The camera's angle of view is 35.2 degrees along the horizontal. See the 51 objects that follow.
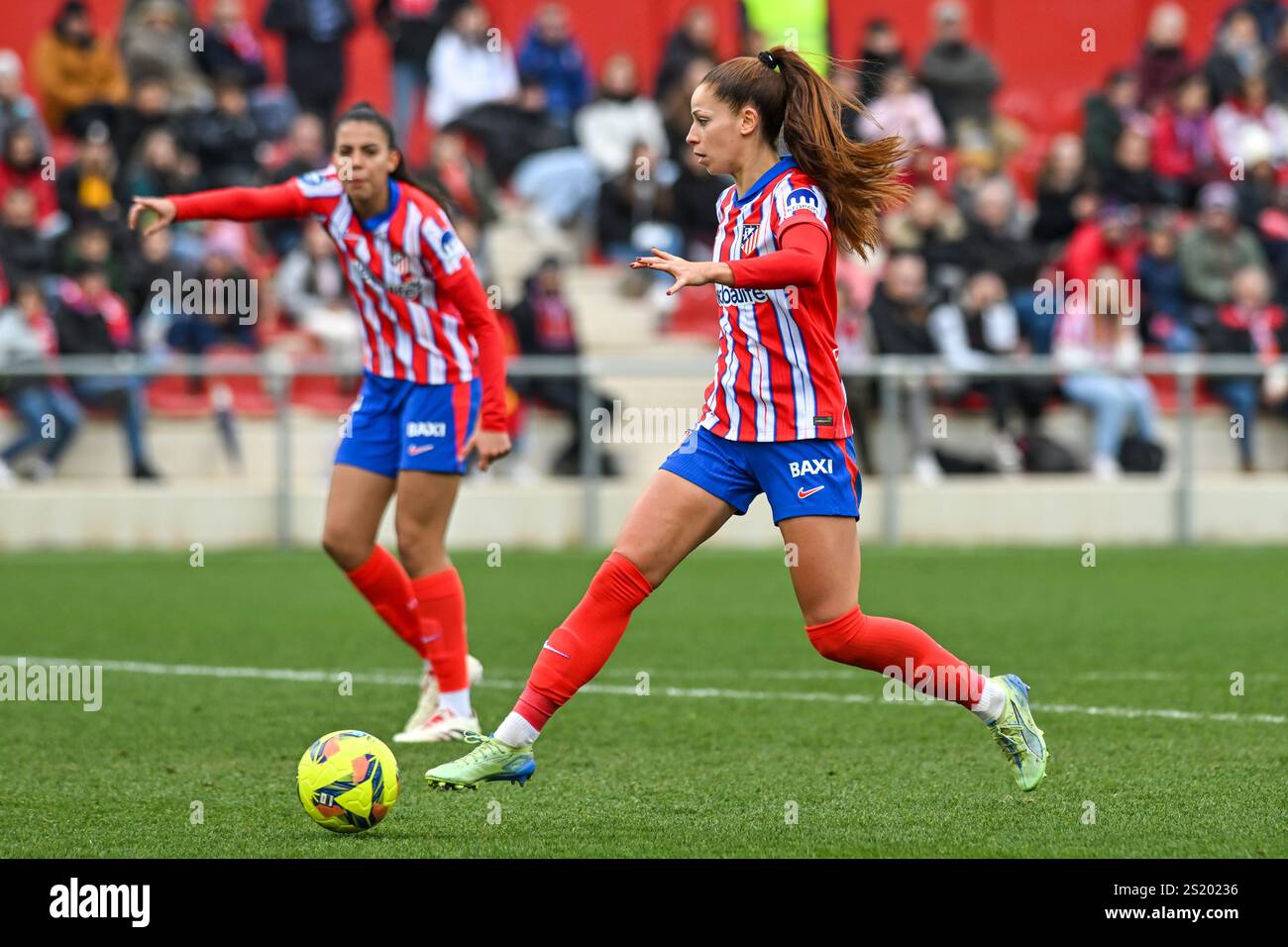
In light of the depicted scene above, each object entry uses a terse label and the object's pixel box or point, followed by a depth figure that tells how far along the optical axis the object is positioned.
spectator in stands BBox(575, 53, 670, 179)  18.56
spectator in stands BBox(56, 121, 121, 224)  17.04
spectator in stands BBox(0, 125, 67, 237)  17.36
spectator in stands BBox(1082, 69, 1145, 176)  19.55
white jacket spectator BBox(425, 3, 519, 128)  19.02
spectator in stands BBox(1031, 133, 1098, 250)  18.42
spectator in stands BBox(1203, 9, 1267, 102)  20.22
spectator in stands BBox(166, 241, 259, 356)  15.93
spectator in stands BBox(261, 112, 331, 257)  16.84
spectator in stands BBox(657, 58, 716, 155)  17.89
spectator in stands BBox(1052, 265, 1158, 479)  15.67
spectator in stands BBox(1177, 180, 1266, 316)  17.73
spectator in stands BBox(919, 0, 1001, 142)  19.88
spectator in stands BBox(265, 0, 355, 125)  19.39
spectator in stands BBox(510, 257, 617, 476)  16.36
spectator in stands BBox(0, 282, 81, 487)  14.97
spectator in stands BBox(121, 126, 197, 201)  16.95
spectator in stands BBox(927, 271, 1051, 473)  15.84
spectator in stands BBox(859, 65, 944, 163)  18.72
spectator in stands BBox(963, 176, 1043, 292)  17.41
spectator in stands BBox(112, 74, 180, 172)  17.64
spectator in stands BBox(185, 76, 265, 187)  17.73
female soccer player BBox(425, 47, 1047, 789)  5.91
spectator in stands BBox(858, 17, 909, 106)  19.38
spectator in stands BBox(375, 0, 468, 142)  19.17
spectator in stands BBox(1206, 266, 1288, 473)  16.95
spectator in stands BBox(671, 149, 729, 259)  17.77
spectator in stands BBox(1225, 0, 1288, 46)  21.12
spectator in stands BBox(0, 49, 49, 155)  17.72
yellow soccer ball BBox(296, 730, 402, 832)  5.78
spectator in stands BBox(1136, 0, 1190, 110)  21.00
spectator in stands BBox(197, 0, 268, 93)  18.58
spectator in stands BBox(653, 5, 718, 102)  19.14
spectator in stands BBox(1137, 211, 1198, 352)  17.47
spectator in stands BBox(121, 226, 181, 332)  15.95
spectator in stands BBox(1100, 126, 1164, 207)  19.03
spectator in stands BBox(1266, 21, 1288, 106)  20.42
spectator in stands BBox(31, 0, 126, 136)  18.44
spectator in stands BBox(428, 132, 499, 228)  17.55
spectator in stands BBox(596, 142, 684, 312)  17.67
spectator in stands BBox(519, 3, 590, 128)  19.42
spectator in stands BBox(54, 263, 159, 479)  15.00
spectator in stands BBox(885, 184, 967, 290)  17.38
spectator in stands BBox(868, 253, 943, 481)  16.23
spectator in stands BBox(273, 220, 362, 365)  16.52
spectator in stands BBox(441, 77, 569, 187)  18.73
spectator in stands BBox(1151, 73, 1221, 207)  19.50
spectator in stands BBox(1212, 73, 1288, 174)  19.61
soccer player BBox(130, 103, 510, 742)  7.57
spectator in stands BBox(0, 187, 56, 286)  16.31
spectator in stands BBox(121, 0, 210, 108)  18.34
